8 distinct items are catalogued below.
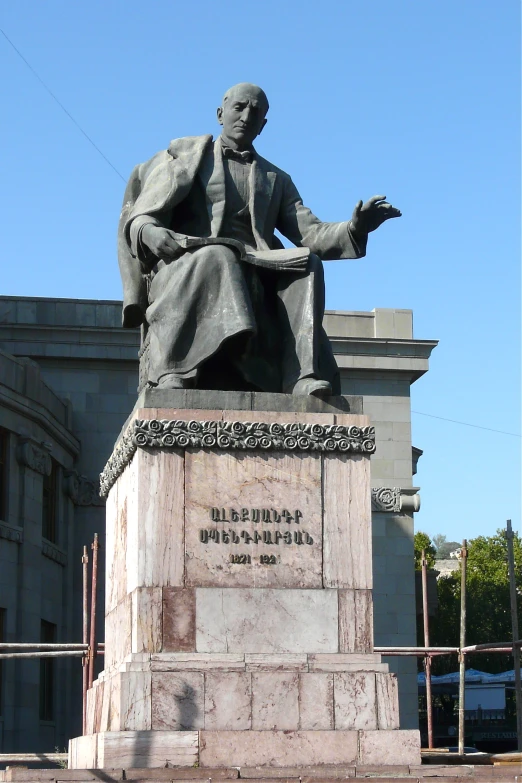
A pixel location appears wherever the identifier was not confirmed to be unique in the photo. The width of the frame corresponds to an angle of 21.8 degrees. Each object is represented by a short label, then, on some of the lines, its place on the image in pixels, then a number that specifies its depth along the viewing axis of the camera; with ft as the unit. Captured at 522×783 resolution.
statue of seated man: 37.76
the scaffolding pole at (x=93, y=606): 59.16
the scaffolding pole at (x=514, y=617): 52.37
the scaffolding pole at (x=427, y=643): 69.77
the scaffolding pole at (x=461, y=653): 52.03
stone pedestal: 33.19
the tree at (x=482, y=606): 237.25
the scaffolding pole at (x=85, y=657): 61.88
